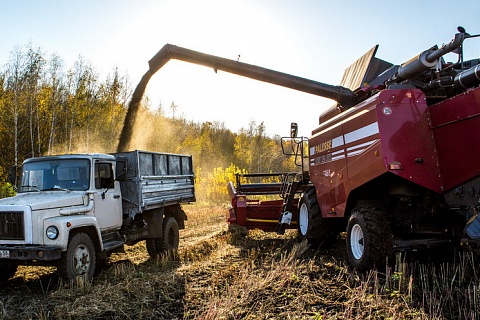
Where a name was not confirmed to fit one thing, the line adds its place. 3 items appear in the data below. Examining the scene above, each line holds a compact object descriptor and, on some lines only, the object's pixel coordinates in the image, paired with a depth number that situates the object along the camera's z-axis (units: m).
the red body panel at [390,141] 5.59
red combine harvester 5.30
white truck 5.91
